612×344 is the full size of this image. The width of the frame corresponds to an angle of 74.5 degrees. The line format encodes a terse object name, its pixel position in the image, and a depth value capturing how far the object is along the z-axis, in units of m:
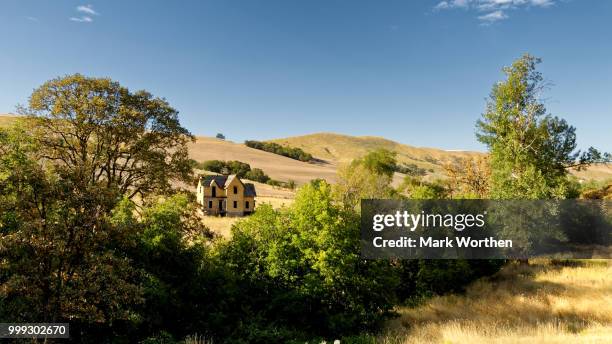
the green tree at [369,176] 53.09
